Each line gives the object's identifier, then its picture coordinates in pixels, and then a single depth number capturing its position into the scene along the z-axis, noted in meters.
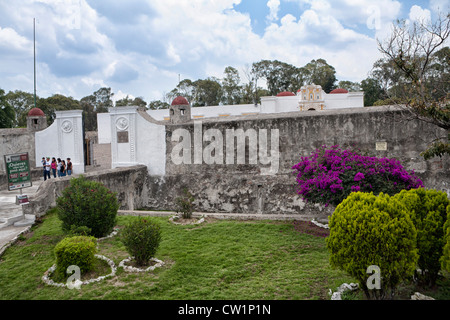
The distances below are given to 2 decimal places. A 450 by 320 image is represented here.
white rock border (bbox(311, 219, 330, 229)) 7.41
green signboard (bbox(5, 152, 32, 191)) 8.23
